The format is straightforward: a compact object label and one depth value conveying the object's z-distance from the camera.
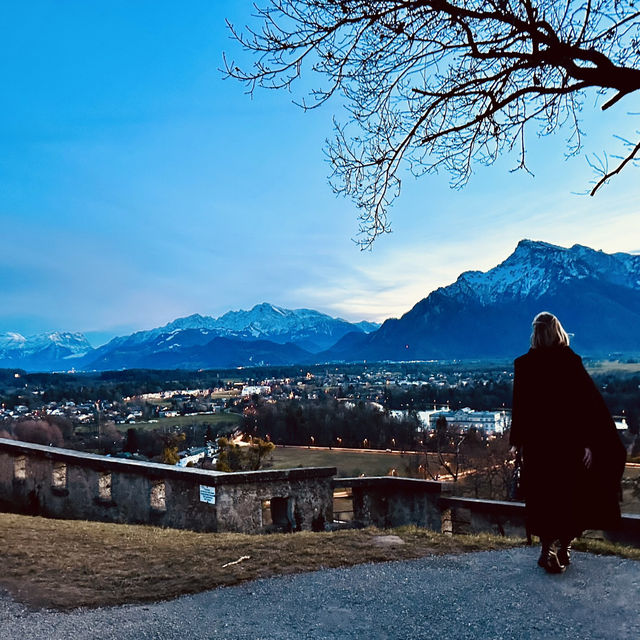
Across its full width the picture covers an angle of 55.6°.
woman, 5.03
